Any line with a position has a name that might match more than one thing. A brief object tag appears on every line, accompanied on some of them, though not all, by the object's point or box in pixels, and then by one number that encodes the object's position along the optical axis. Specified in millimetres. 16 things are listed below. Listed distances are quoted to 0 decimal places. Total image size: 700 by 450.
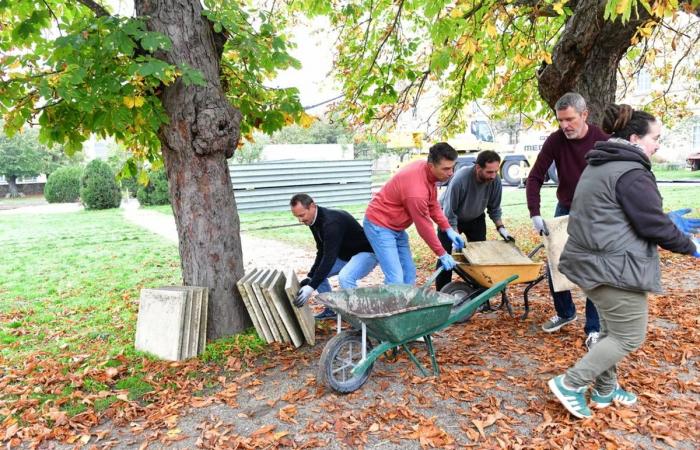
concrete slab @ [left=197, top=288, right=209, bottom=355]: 3885
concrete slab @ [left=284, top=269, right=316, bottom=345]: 3867
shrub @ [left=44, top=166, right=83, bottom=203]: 22562
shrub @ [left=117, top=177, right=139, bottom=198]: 22248
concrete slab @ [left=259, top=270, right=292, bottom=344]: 3899
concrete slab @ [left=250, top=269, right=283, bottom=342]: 3928
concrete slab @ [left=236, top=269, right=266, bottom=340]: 4003
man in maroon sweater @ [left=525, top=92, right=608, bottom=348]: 3377
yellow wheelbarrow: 3879
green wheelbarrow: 2967
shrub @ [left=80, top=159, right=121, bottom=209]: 17844
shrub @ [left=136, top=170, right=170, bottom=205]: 18281
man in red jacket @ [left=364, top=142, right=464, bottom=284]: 3637
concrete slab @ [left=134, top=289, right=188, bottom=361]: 3717
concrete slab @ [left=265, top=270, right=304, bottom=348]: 3889
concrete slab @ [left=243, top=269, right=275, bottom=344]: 3971
